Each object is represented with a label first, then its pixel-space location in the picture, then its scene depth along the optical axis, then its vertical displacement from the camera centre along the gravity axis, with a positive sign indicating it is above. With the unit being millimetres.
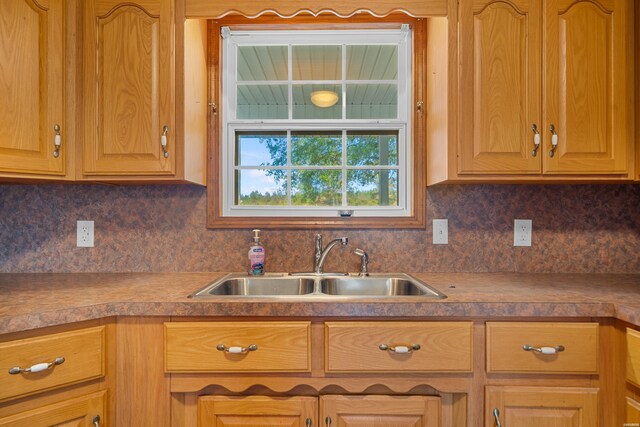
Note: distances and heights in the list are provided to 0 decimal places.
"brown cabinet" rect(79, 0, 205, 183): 1407 +513
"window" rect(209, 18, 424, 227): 1799 +470
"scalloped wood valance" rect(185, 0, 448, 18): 1440 +840
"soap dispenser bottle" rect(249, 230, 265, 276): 1651 -211
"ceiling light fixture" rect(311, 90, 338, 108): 1855 +604
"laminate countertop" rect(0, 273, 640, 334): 1064 -292
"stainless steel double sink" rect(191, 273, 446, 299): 1610 -331
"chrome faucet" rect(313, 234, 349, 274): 1635 -184
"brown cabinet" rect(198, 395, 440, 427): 1154 -645
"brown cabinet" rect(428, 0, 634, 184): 1394 +509
